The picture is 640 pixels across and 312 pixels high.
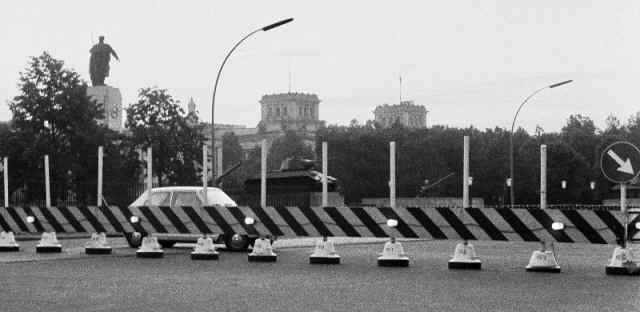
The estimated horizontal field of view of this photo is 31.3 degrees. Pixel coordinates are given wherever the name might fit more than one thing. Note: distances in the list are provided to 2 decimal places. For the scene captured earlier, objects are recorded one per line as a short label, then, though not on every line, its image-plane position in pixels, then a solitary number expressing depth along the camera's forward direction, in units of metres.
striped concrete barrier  17.52
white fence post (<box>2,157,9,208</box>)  24.97
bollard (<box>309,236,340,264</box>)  19.41
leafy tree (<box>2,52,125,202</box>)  50.59
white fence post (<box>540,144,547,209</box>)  17.64
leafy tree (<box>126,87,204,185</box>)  56.31
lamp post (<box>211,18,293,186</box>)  41.06
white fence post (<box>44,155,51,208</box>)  23.95
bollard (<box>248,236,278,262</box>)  20.02
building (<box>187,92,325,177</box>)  59.54
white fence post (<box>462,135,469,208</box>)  18.11
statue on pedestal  73.94
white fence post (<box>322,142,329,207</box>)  19.95
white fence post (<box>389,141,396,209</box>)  18.97
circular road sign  17.31
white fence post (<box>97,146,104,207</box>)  22.84
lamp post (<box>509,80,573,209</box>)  52.16
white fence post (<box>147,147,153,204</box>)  22.69
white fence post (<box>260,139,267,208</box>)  21.09
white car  25.00
